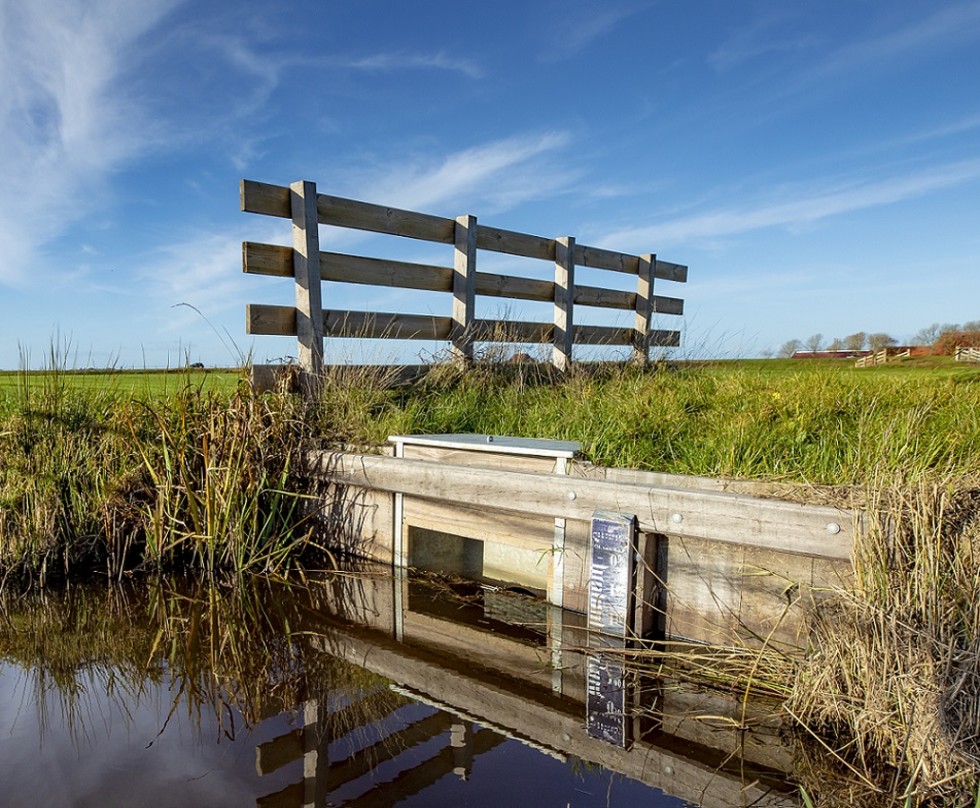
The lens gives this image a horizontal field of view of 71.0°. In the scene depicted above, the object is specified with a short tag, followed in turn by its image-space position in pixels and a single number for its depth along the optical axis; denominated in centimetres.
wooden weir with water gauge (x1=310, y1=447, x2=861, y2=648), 354
